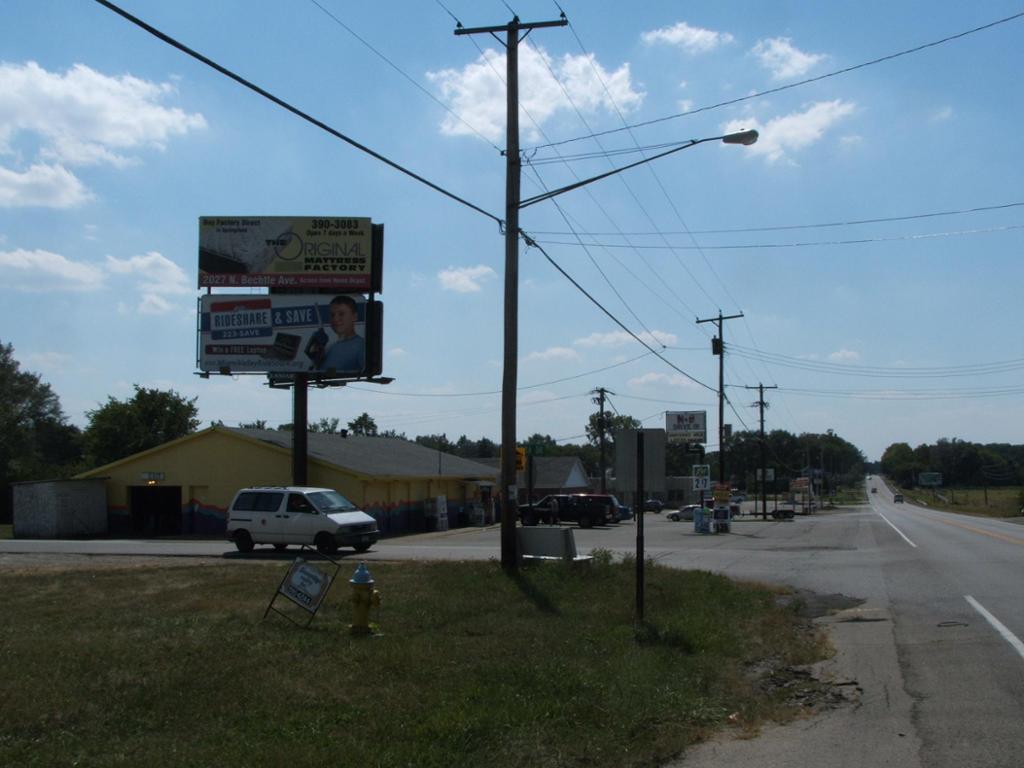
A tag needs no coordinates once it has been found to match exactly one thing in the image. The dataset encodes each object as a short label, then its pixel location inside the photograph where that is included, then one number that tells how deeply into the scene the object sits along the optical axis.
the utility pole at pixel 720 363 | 50.62
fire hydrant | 11.27
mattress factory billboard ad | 37.41
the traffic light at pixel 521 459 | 27.86
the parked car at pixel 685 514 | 72.04
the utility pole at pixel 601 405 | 84.62
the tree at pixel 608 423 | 125.50
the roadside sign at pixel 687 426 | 64.88
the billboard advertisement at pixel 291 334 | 37.47
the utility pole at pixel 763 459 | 65.72
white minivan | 26.28
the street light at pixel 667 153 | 16.52
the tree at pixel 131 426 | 72.38
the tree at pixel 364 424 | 120.19
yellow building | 41.91
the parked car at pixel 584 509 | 50.72
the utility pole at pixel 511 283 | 18.16
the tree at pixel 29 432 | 62.00
